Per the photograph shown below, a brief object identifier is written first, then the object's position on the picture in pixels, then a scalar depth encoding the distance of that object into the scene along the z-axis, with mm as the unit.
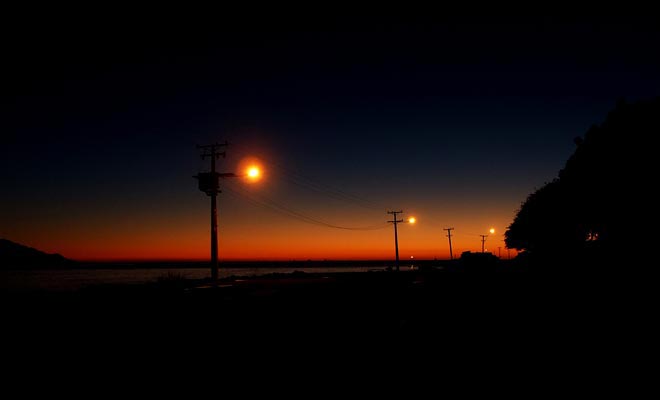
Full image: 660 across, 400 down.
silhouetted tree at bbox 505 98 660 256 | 25281
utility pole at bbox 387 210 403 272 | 55344
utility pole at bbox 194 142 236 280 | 27469
